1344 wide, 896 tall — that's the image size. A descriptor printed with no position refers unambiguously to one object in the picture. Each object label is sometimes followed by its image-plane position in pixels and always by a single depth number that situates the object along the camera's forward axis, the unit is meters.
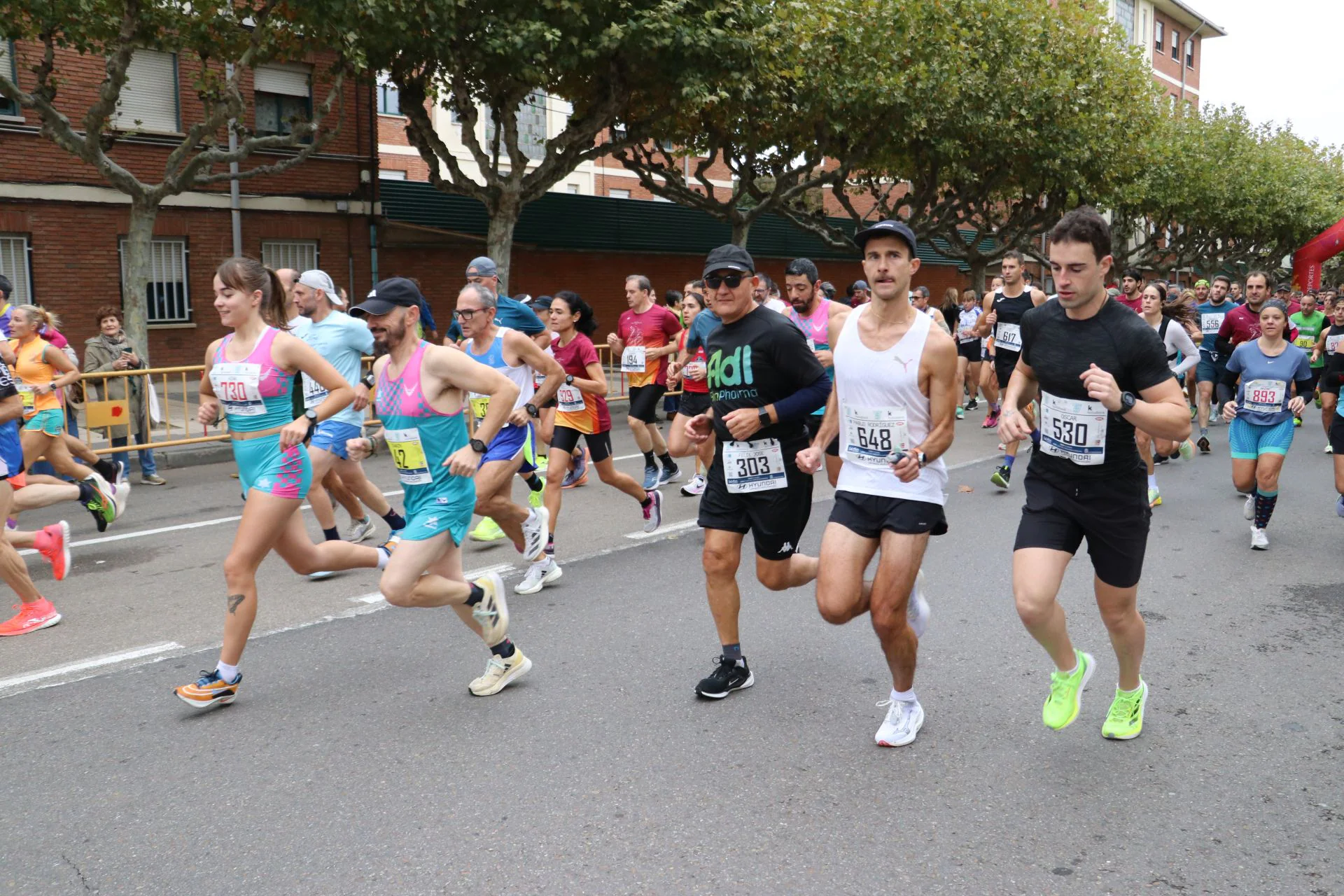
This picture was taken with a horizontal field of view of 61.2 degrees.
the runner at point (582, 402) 7.57
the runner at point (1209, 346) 12.07
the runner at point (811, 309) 7.59
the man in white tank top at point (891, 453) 4.02
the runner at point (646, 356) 9.80
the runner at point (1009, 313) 9.87
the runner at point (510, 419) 6.32
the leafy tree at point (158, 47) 11.88
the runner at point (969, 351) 16.06
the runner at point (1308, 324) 11.99
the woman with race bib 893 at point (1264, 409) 7.59
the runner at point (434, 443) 4.55
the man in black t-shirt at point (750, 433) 4.52
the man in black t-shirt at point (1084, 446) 3.84
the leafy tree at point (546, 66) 14.05
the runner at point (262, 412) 4.69
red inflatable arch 29.61
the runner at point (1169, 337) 8.88
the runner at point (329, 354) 7.12
